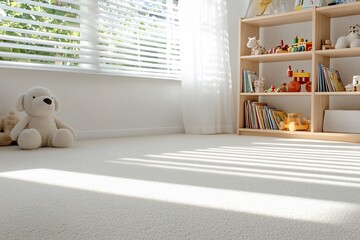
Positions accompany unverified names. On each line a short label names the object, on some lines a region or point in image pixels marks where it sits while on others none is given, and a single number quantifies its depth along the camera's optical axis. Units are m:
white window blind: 2.72
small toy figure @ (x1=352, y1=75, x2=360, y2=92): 2.93
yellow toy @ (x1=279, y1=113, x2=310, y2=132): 3.22
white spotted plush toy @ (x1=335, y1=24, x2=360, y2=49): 2.99
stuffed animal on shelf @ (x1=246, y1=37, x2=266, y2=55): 3.43
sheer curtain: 3.51
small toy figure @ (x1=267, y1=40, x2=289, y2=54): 3.34
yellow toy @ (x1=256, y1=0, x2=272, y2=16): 3.53
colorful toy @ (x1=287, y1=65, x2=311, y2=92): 3.29
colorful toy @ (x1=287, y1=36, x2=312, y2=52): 3.20
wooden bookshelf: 2.99
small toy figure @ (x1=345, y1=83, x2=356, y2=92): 2.96
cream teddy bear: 2.37
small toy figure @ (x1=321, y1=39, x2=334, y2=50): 3.06
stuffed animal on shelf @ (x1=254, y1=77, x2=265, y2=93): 3.44
